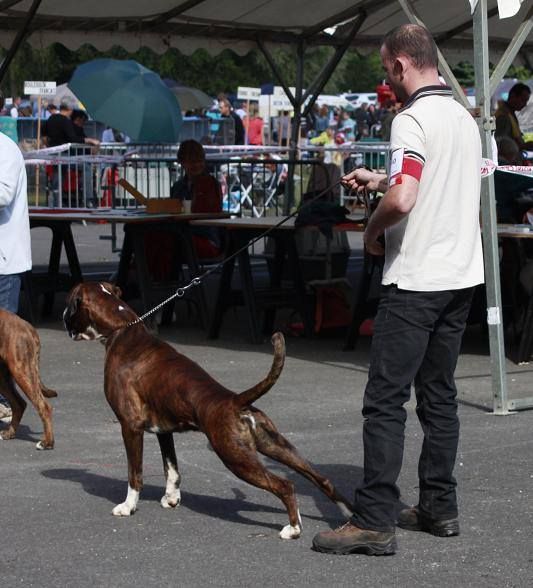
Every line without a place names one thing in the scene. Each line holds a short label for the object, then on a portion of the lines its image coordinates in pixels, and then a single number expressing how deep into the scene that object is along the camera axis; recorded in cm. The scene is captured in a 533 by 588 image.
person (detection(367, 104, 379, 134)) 3816
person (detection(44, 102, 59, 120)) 3002
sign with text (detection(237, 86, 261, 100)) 3095
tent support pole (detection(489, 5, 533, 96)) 802
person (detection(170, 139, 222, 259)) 1225
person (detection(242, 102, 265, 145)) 3278
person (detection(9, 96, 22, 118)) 3244
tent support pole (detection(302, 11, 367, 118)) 1562
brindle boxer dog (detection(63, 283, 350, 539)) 513
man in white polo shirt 504
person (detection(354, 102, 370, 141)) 3800
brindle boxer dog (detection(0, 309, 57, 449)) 708
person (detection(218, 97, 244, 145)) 2998
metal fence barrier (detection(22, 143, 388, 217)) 2128
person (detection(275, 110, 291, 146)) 3291
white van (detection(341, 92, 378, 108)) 4462
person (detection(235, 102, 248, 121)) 3526
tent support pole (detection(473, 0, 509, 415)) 769
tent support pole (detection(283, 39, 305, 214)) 1598
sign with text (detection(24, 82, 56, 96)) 2589
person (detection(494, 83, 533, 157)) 1426
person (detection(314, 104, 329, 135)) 3803
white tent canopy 1381
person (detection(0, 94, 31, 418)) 745
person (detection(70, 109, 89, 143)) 2527
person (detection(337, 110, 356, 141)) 3807
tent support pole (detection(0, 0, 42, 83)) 1233
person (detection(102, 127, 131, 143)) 3117
